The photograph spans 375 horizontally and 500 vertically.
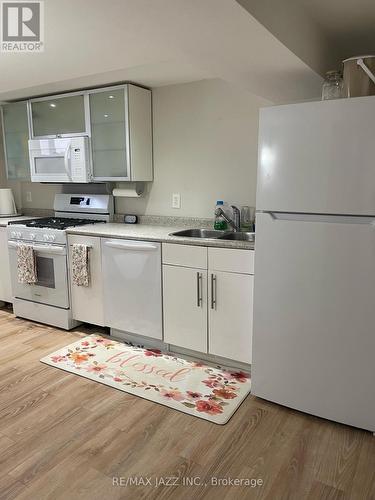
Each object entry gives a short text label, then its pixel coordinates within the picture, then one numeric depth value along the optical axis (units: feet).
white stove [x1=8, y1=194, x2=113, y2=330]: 10.58
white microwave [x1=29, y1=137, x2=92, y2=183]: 11.02
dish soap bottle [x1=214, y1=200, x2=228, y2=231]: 9.90
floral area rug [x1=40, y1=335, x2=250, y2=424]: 7.40
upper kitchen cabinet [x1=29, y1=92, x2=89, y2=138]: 11.00
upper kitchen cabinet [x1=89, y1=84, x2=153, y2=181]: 10.30
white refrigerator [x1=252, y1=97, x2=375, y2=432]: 5.91
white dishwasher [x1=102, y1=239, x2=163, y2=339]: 9.11
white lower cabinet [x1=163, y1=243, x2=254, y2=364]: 8.03
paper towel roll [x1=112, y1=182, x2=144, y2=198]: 11.19
